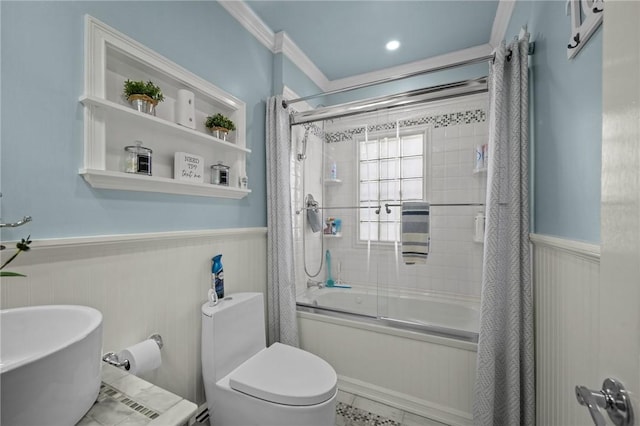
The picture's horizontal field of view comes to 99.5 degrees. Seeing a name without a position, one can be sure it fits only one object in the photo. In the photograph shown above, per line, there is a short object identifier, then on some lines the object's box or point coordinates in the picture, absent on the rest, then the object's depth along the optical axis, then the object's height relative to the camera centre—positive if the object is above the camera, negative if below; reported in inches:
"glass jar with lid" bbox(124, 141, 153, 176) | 47.2 +9.1
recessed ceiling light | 86.7 +54.3
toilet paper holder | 40.6 -22.8
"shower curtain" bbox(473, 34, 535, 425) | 51.6 -10.7
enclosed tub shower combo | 65.0 -10.1
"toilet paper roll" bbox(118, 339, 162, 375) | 43.5 -24.0
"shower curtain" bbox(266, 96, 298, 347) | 76.6 -6.2
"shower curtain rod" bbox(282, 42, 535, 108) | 54.9 +32.6
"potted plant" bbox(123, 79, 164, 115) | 46.6 +20.4
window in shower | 81.4 +10.5
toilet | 46.2 -31.7
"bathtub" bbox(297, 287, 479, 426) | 61.6 -34.7
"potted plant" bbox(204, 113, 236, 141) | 63.5 +20.4
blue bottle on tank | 60.9 -14.6
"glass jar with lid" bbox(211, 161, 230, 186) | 64.1 +8.9
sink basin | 19.1 -13.2
